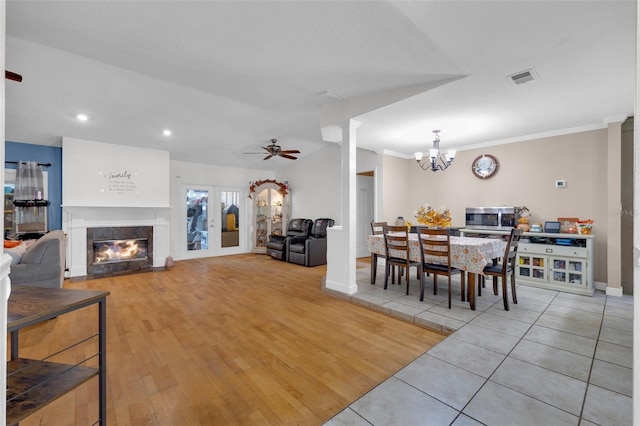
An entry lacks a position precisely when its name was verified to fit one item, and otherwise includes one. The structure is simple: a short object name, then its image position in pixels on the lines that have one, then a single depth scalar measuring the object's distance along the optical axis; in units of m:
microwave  4.96
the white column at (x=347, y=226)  3.95
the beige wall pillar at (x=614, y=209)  3.86
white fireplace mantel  5.16
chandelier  4.23
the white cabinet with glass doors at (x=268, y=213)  8.02
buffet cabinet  3.87
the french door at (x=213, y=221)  7.20
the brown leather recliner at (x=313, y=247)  6.25
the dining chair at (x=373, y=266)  4.38
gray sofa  3.26
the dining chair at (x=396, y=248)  3.75
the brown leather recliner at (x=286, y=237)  6.89
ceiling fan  5.58
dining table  3.18
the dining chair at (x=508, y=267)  3.19
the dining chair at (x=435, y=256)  3.35
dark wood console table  1.04
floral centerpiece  3.86
